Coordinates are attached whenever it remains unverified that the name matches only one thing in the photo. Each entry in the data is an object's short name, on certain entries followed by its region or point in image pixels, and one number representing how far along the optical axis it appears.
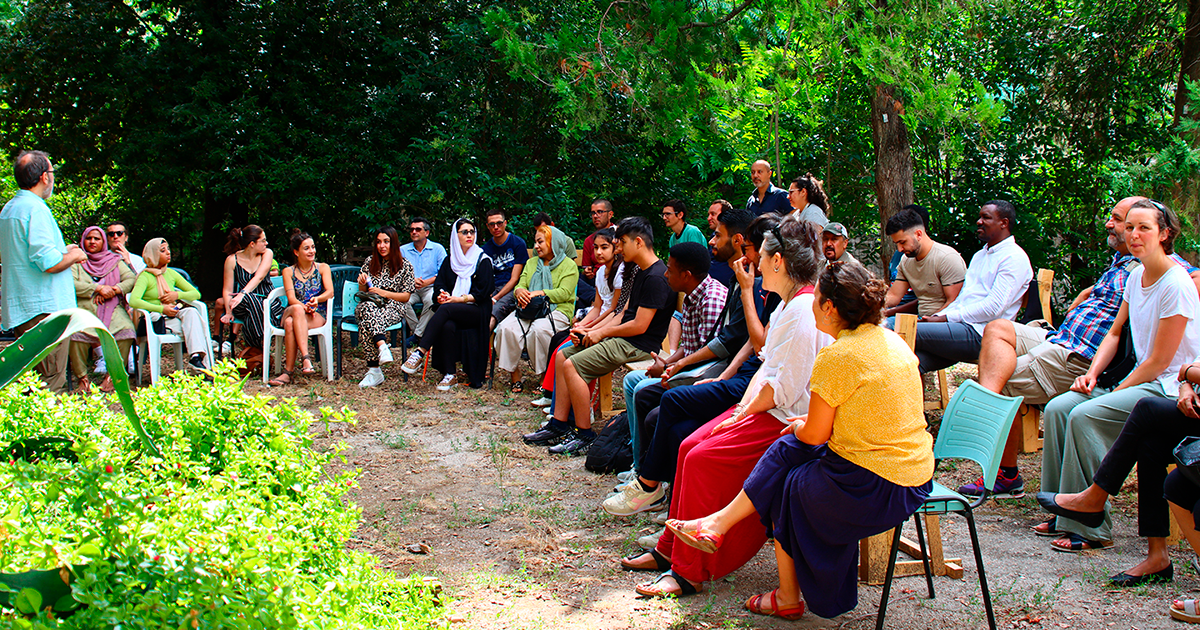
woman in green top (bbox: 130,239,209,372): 7.37
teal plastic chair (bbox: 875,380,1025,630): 2.86
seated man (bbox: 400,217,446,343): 8.11
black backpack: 4.99
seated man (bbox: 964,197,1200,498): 4.27
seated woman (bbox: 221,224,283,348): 7.80
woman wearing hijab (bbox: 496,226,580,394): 7.28
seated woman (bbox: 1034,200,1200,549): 3.49
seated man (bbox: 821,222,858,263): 5.34
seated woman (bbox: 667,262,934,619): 2.72
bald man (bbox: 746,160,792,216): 6.72
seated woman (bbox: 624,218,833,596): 3.26
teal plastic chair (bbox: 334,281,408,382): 8.06
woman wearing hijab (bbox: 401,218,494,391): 7.52
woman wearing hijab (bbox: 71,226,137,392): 6.94
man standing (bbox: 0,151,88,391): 5.18
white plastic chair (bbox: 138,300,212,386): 7.20
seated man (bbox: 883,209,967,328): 5.34
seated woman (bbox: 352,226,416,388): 7.79
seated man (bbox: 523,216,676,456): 5.32
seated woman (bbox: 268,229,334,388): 7.65
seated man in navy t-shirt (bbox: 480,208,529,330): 7.84
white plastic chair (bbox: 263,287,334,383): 7.63
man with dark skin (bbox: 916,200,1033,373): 4.81
